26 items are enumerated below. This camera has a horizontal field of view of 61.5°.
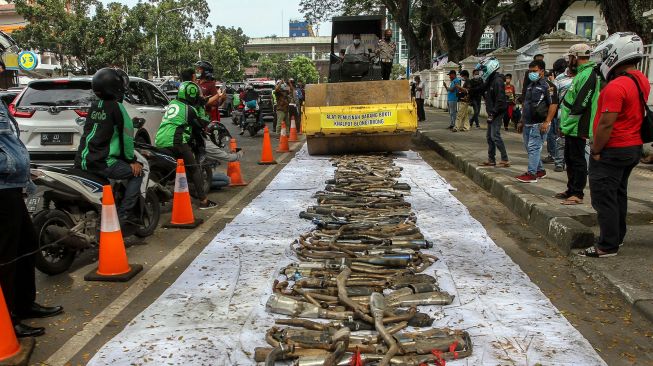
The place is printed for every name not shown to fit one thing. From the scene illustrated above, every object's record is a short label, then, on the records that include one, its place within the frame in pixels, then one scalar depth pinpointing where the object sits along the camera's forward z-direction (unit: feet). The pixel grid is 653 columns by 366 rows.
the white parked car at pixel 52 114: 26.89
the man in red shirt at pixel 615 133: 15.16
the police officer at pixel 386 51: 46.26
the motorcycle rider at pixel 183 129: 23.17
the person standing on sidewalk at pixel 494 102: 29.76
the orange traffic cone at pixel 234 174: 29.17
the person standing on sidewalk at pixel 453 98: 55.21
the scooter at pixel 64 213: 14.71
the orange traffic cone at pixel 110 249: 15.08
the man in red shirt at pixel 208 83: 33.45
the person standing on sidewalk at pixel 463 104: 51.11
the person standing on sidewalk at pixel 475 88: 49.14
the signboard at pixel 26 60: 65.26
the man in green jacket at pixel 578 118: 20.15
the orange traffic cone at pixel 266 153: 36.60
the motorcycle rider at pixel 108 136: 16.44
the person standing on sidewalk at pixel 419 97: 68.23
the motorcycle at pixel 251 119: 54.75
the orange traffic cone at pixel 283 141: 43.09
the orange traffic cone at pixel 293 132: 52.03
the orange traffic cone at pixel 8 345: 10.32
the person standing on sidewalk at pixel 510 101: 52.75
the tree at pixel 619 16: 45.88
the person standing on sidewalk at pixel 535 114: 25.34
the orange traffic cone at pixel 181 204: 20.75
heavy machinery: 36.19
